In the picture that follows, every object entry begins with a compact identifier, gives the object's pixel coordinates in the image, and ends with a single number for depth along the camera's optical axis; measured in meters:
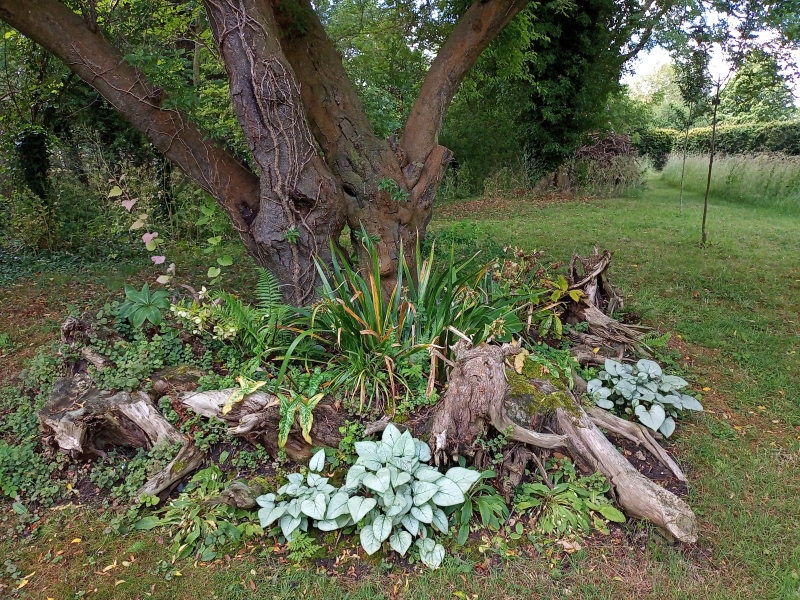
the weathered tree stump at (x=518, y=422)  2.46
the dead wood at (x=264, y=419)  2.63
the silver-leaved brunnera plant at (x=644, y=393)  2.95
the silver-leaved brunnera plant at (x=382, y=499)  2.27
